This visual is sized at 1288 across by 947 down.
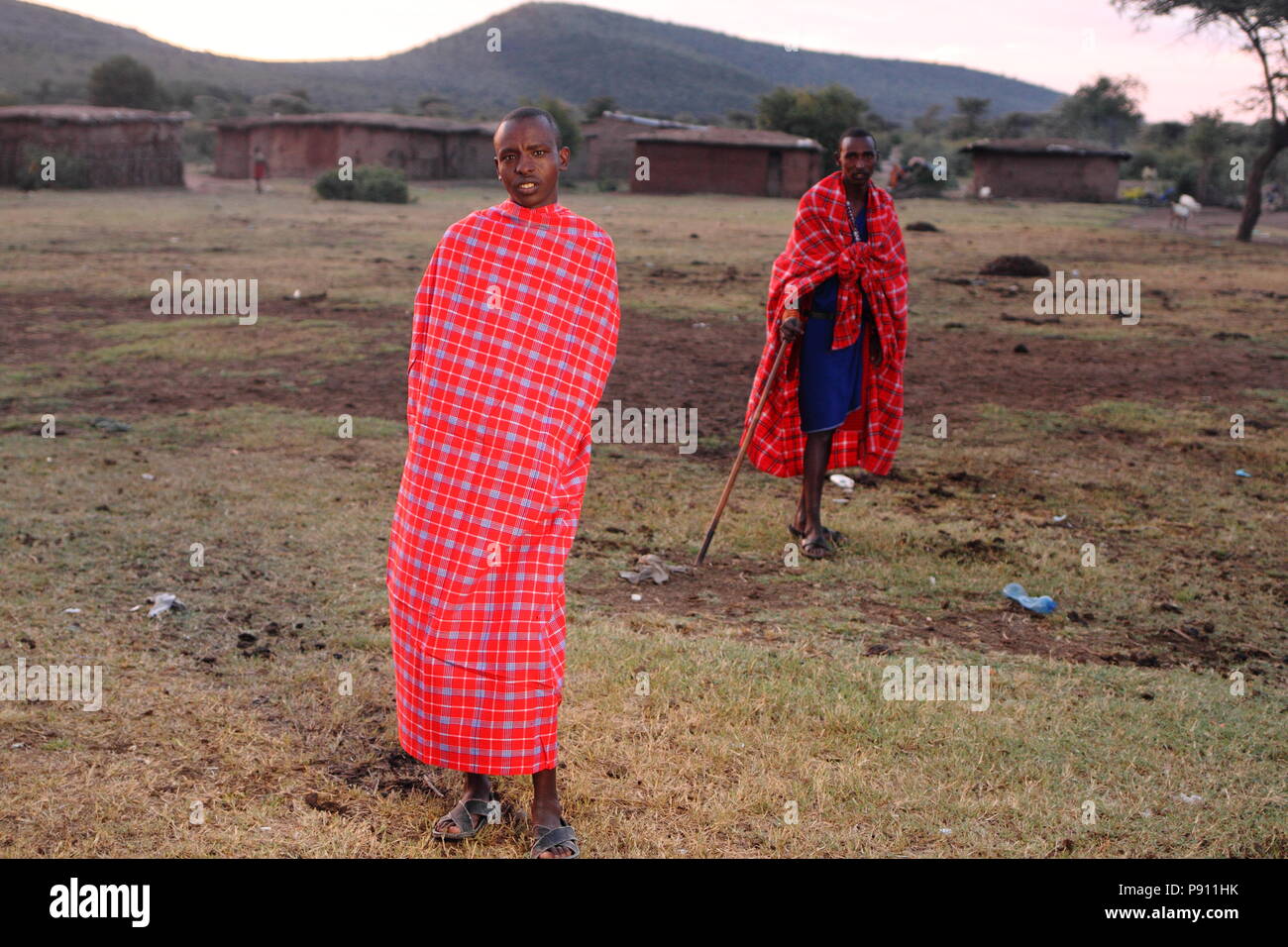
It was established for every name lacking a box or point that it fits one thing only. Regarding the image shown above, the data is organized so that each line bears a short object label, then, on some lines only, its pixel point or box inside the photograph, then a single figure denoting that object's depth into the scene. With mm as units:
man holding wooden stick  6016
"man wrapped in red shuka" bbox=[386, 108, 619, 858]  3080
